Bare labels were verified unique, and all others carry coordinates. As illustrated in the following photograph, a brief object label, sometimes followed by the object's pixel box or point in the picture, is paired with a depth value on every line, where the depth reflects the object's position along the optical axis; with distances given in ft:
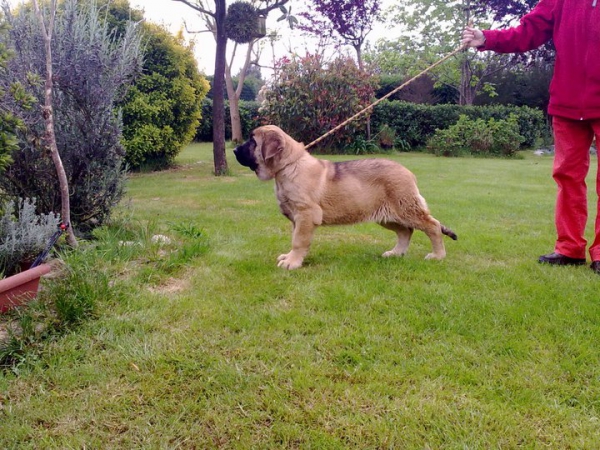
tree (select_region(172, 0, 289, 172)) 33.30
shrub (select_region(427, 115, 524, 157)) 56.85
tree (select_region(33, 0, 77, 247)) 12.24
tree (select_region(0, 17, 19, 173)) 10.16
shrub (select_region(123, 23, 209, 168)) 35.68
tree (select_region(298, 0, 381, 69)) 67.92
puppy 14.26
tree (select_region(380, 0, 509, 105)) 78.69
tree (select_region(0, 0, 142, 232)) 15.03
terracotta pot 10.10
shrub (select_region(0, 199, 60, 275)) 11.68
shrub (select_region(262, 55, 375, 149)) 52.21
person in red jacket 13.47
